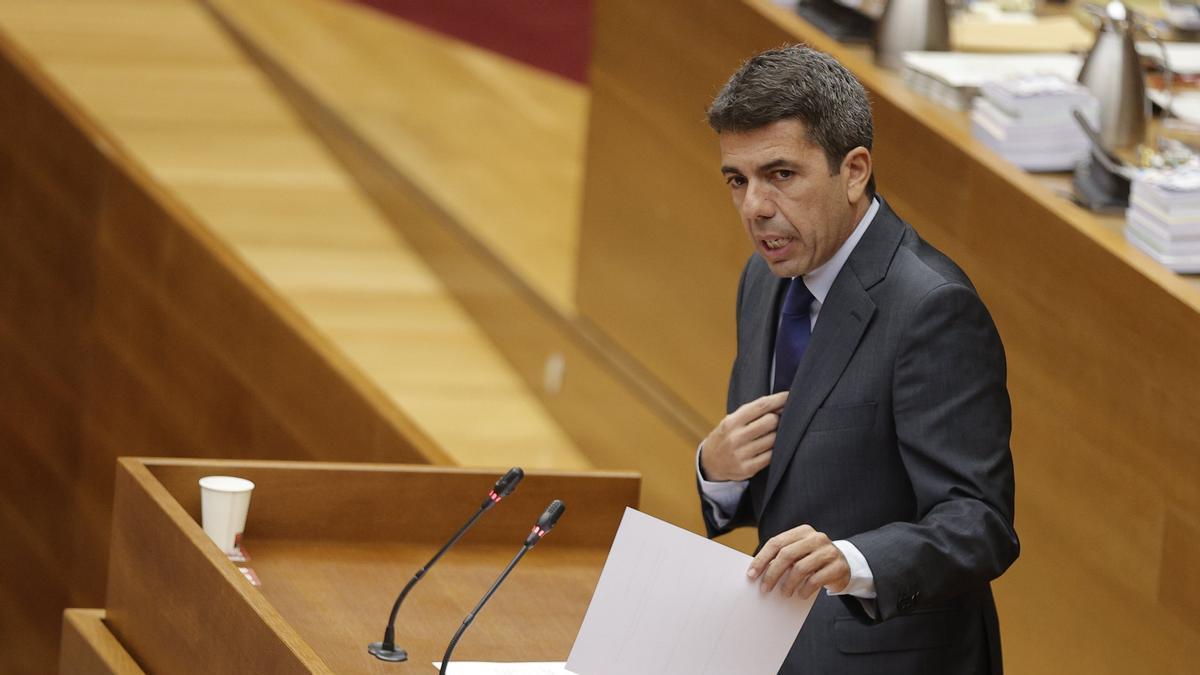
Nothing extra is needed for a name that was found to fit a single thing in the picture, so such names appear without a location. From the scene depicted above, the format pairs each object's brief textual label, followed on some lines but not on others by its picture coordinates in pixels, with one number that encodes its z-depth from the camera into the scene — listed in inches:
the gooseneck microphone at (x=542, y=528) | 430.7
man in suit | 423.2
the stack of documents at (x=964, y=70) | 481.8
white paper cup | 447.5
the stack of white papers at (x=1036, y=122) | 471.2
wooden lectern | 440.3
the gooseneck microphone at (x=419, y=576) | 434.9
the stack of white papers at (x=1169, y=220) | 457.4
